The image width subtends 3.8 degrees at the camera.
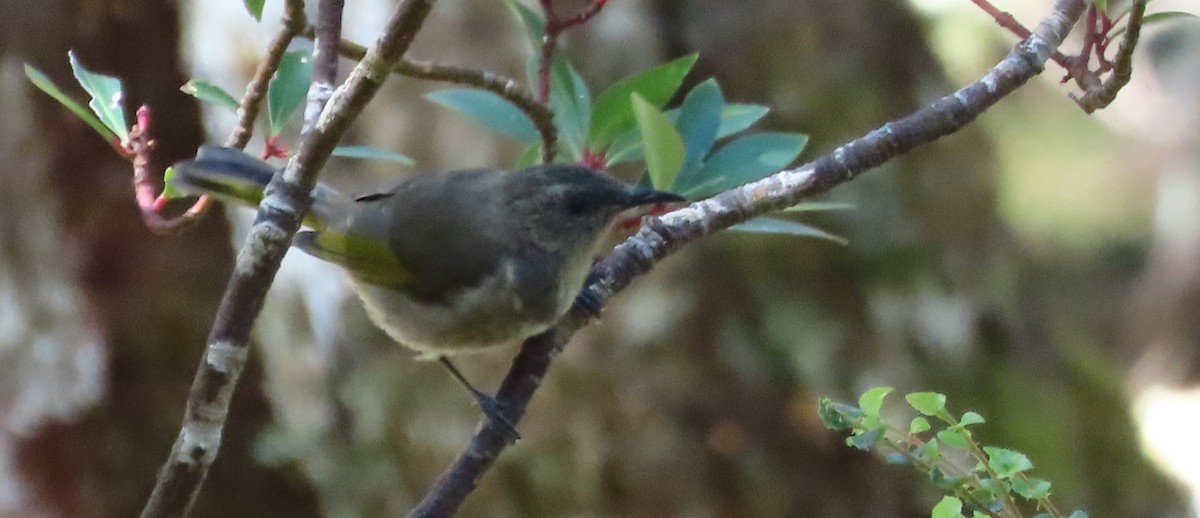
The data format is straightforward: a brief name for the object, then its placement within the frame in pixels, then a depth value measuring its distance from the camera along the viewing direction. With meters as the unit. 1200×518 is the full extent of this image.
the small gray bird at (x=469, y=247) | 4.84
